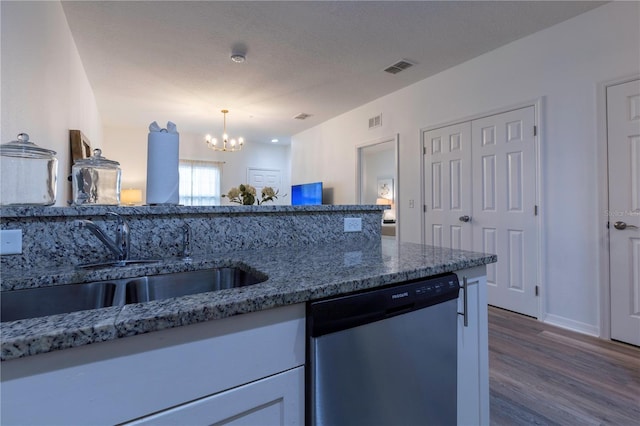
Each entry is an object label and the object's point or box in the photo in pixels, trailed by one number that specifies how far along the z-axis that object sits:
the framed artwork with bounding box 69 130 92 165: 2.82
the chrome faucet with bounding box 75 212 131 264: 1.05
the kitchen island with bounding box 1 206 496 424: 0.51
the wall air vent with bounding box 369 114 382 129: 4.48
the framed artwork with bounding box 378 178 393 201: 7.29
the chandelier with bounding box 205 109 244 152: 4.97
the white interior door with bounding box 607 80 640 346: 2.21
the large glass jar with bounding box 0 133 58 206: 1.09
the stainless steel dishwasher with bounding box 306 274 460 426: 0.76
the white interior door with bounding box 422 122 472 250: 3.34
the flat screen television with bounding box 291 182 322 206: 5.72
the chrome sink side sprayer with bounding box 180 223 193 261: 1.22
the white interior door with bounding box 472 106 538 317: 2.81
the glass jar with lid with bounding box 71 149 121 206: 1.23
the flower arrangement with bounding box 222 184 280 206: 2.29
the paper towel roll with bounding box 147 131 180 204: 1.21
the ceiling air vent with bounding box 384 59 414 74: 3.36
